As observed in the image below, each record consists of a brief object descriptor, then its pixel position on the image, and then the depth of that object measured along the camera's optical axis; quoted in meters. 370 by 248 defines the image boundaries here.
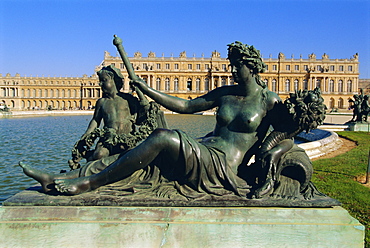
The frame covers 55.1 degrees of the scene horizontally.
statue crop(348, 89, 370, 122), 15.81
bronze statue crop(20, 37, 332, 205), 2.50
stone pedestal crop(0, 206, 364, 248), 2.33
